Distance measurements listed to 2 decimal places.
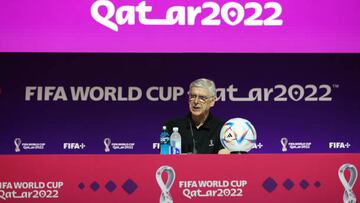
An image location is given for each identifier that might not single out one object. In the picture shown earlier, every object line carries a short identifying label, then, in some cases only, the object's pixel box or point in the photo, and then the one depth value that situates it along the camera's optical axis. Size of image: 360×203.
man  7.95
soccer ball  5.89
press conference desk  5.02
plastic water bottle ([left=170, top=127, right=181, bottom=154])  6.70
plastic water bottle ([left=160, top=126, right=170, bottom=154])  6.87
